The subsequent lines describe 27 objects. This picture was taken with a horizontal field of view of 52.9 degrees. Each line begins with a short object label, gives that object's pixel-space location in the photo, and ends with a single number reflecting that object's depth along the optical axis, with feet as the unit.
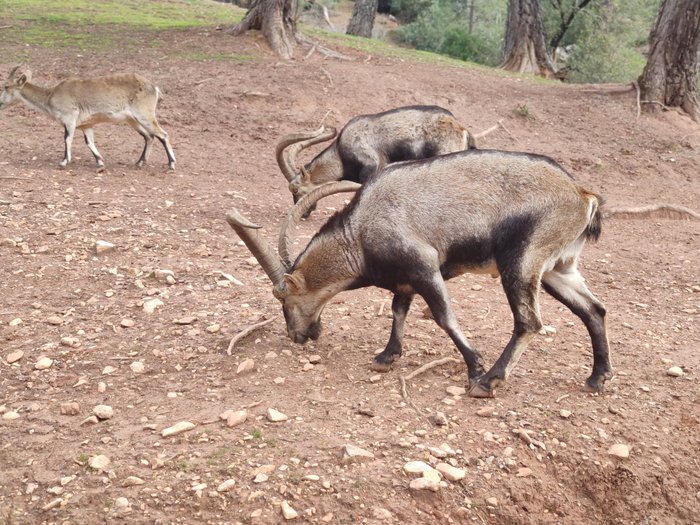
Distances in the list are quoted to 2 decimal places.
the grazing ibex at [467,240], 18.21
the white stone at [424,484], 14.98
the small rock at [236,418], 16.78
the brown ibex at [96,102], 39.17
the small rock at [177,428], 16.29
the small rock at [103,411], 17.02
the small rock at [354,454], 15.56
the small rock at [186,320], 21.90
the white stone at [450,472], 15.47
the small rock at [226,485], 14.60
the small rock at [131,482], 14.61
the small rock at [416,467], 15.35
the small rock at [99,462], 15.11
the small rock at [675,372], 20.45
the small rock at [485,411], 17.75
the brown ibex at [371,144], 31.60
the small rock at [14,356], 19.33
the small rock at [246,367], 19.42
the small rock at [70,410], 17.21
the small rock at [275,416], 16.93
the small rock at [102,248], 26.58
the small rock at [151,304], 22.59
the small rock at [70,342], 20.34
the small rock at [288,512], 14.08
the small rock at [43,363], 19.11
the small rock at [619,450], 16.92
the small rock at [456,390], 18.77
